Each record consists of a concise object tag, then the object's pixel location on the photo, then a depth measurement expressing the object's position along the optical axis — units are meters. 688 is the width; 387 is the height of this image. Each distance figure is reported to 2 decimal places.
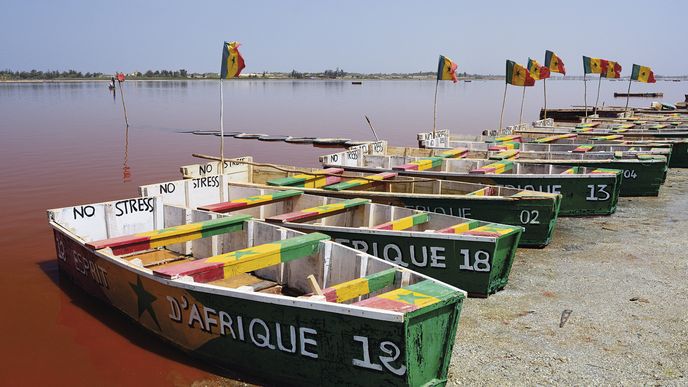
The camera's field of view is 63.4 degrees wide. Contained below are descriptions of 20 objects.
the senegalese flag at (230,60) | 14.16
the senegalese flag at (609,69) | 33.93
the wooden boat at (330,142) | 35.16
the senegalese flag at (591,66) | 33.12
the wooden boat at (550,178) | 14.76
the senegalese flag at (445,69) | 22.86
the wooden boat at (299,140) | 36.03
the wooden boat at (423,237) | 9.28
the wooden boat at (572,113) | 45.14
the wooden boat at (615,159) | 17.45
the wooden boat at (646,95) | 102.44
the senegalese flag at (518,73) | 25.20
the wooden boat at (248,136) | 38.03
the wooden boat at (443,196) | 11.90
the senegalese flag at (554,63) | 30.13
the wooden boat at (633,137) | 22.83
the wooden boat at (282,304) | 6.11
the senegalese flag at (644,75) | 36.53
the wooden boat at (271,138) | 37.22
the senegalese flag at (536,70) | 28.36
